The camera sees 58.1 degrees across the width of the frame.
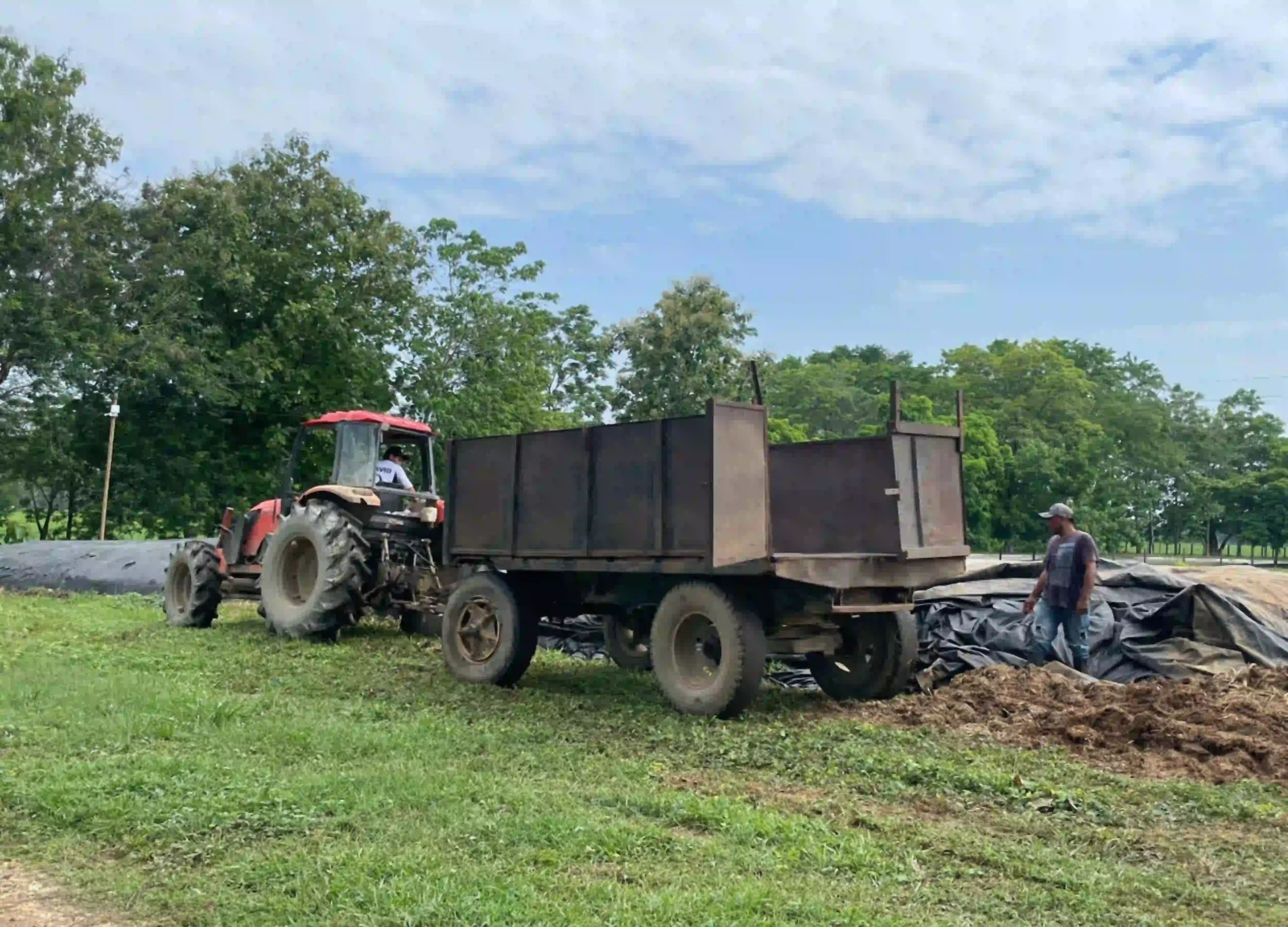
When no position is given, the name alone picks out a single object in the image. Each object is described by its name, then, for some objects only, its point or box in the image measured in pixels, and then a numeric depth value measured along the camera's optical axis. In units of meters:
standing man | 9.52
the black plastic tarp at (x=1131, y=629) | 9.35
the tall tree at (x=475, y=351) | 29.59
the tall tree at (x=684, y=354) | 33.19
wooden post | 23.42
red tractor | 11.99
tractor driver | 12.99
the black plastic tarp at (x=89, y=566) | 19.00
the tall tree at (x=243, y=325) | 26.91
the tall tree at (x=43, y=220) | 25.59
